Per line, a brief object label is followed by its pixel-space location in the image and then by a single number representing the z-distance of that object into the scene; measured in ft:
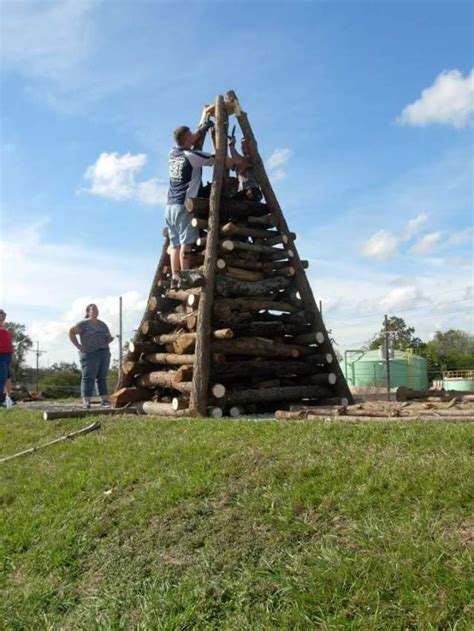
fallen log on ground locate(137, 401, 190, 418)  29.04
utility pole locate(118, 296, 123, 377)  111.24
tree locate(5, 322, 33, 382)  188.53
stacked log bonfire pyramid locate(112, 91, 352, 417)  30.07
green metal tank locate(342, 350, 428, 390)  94.68
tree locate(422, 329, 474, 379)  168.36
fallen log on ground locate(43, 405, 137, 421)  28.84
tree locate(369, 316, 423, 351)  199.30
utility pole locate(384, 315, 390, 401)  65.00
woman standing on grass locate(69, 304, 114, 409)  37.63
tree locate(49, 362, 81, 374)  217.56
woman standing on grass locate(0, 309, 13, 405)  39.42
